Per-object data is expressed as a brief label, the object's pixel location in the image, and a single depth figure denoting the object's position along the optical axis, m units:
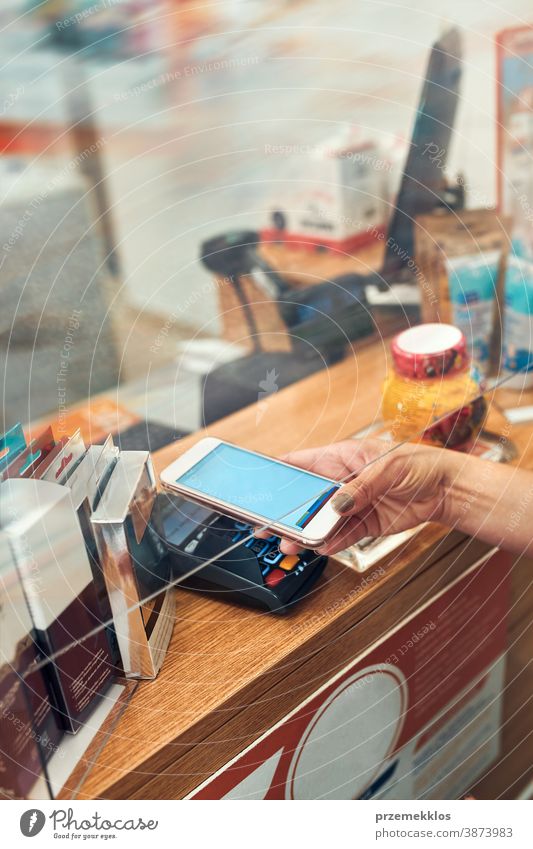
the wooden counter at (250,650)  0.48
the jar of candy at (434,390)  0.68
